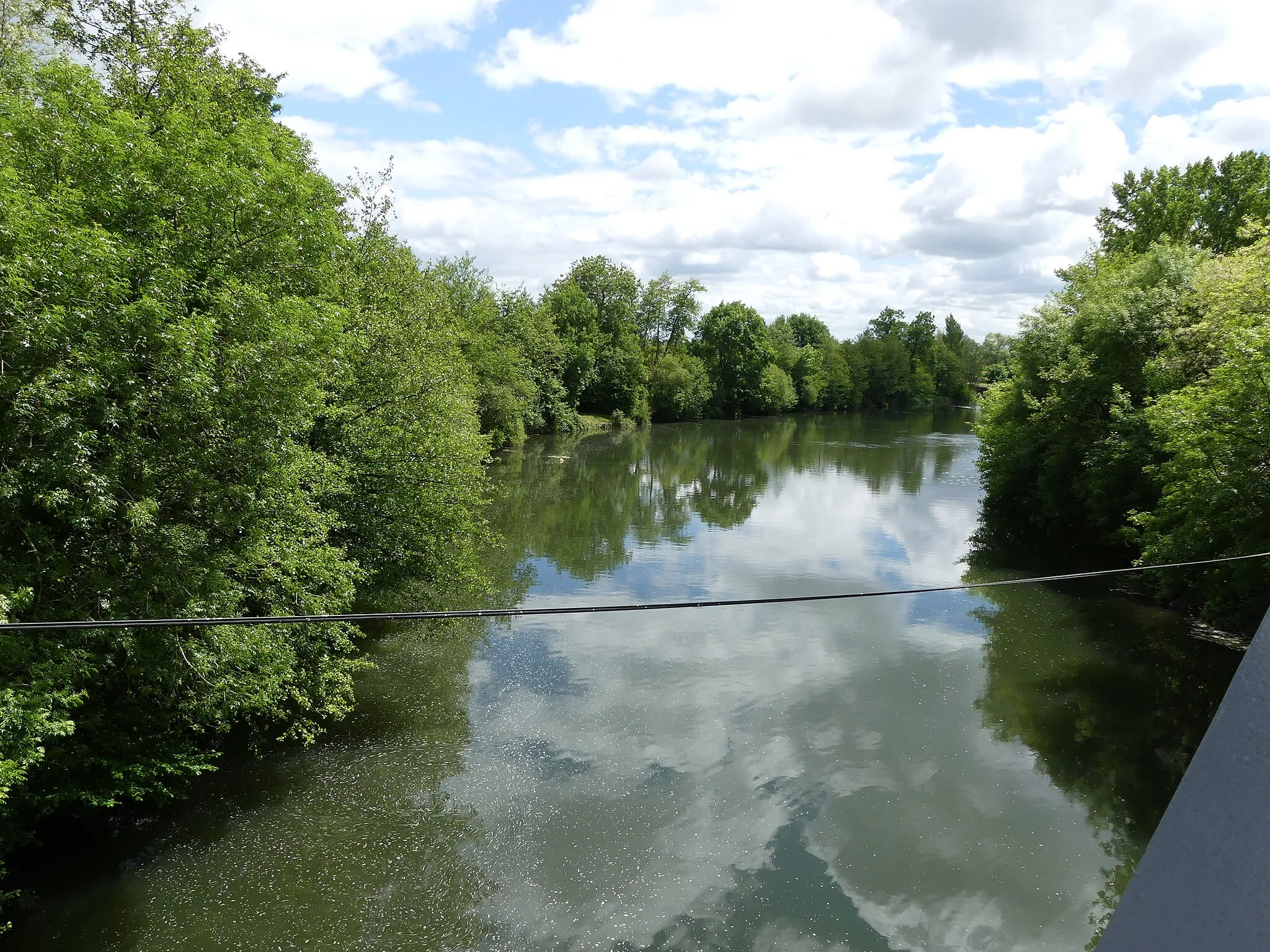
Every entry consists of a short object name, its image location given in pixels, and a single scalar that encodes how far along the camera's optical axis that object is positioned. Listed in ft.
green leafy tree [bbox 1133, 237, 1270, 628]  46.50
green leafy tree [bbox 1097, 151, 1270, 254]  119.85
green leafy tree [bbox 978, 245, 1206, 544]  71.82
